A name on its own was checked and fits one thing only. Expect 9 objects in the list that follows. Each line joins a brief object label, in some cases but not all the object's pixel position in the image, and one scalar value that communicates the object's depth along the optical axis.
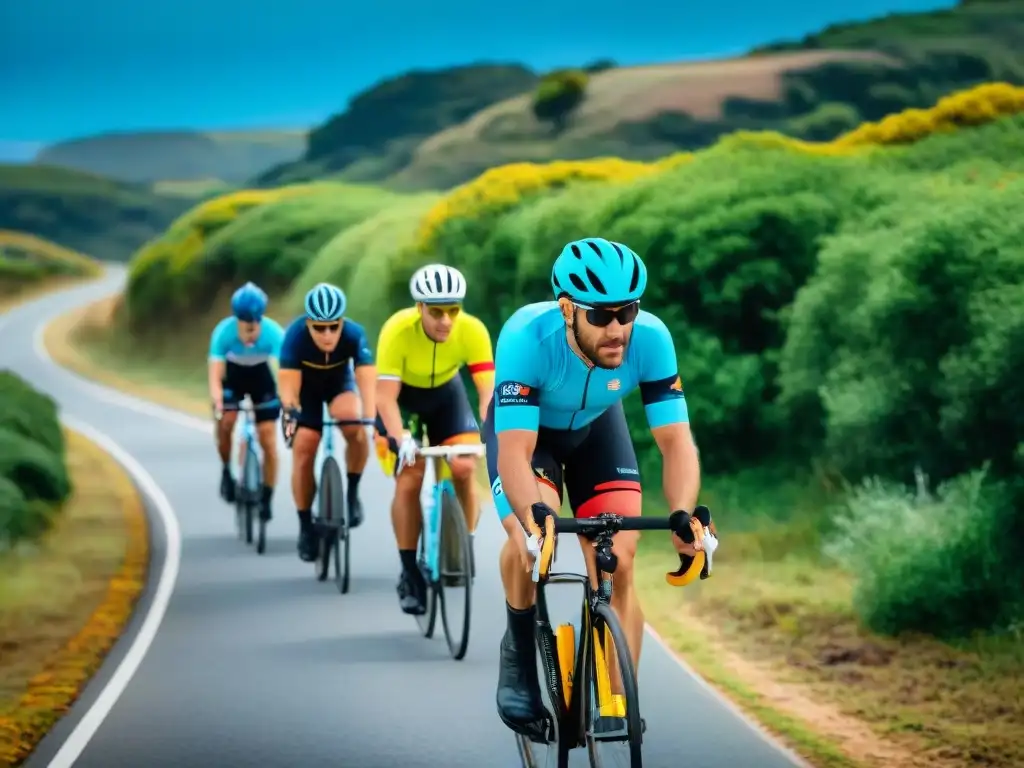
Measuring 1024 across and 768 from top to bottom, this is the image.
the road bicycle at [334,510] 13.23
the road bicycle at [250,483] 15.72
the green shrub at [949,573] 11.65
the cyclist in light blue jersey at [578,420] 6.83
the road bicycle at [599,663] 6.52
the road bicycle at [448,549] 10.66
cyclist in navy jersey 13.07
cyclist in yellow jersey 10.96
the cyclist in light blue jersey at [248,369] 15.69
